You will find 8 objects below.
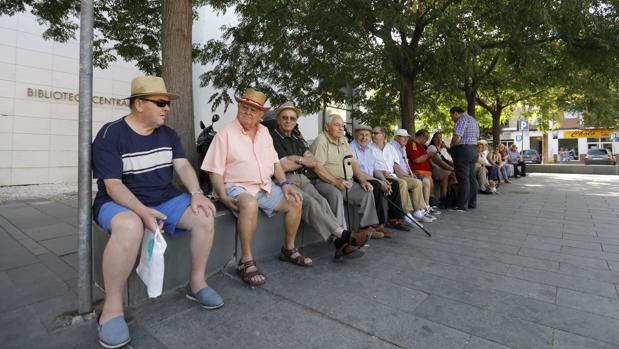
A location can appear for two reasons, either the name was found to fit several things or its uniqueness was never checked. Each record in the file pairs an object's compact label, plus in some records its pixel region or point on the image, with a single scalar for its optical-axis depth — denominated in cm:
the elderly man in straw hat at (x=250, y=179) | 306
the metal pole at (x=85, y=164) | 235
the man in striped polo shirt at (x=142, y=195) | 219
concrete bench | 263
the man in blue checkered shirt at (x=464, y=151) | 678
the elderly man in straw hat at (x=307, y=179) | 351
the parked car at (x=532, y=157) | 2938
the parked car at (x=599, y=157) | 2798
